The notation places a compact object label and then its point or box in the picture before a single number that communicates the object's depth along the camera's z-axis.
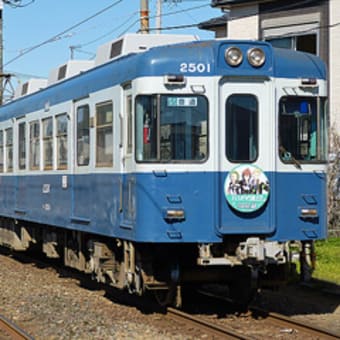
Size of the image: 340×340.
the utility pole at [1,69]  33.53
